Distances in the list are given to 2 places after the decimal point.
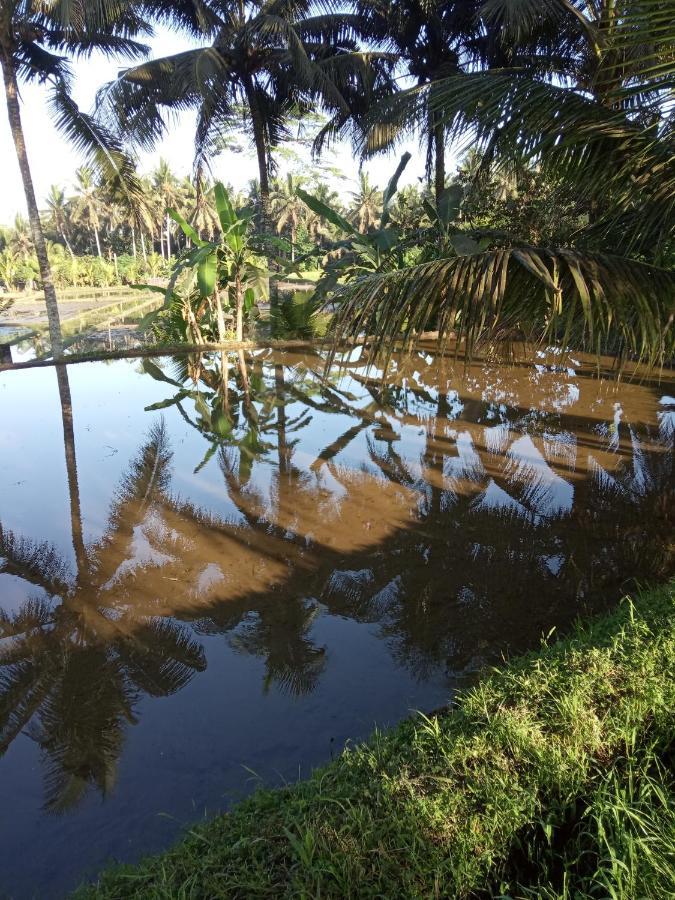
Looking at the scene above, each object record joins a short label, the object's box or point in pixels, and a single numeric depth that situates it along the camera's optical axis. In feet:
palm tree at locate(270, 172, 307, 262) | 166.91
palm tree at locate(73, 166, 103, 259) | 164.96
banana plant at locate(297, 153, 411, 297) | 38.25
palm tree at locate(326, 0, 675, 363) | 10.91
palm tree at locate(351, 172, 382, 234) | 177.58
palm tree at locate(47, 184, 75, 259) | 165.89
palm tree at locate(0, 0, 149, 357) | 35.91
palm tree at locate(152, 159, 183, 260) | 160.05
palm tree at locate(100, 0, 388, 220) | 43.96
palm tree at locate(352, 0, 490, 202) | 45.55
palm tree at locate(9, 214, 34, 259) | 159.17
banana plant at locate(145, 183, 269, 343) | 39.58
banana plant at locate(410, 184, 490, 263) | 20.54
